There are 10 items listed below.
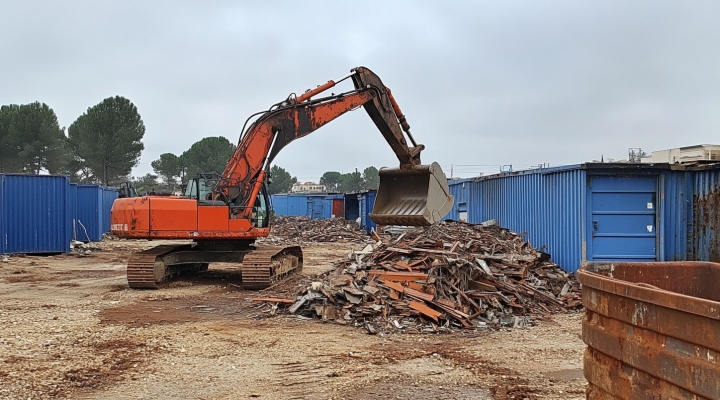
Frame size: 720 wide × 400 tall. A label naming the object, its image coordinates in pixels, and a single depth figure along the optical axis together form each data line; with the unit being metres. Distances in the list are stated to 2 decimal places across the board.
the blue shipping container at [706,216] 11.83
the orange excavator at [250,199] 11.84
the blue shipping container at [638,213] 12.21
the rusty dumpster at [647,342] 2.49
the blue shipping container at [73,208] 26.80
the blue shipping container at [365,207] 34.72
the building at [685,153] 18.41
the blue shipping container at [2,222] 21.25
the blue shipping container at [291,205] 49.31
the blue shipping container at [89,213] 28.19
